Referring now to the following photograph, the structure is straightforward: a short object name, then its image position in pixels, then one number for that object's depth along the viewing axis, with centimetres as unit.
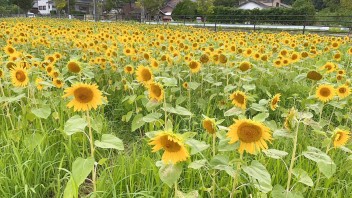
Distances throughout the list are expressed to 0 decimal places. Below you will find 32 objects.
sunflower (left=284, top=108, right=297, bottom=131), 157
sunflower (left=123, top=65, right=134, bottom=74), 380
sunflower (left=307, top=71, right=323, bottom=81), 284
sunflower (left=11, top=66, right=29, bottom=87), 262
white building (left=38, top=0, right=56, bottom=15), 8507
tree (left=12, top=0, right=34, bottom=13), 5947
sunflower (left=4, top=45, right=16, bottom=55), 384
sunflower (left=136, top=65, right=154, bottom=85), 256
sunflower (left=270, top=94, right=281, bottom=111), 259
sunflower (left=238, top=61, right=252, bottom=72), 345
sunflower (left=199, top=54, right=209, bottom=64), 367
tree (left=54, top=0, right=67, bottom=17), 4497
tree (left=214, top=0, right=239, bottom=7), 6626
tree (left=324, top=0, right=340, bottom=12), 5028
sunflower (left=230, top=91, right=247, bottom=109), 223
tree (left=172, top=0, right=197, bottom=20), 4530
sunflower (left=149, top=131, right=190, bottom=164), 125
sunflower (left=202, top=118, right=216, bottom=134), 166
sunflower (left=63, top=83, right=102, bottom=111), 170
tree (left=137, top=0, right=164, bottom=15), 4351
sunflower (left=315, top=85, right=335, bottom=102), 259
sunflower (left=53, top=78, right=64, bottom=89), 312
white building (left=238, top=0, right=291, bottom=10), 6879
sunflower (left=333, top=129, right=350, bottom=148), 188
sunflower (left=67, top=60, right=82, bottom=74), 254
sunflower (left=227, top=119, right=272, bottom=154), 134
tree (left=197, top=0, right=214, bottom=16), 3631
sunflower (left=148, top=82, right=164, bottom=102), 206
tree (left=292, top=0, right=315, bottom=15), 3736
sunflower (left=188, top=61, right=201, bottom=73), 346
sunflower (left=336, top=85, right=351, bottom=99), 286
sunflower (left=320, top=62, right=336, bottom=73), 382
